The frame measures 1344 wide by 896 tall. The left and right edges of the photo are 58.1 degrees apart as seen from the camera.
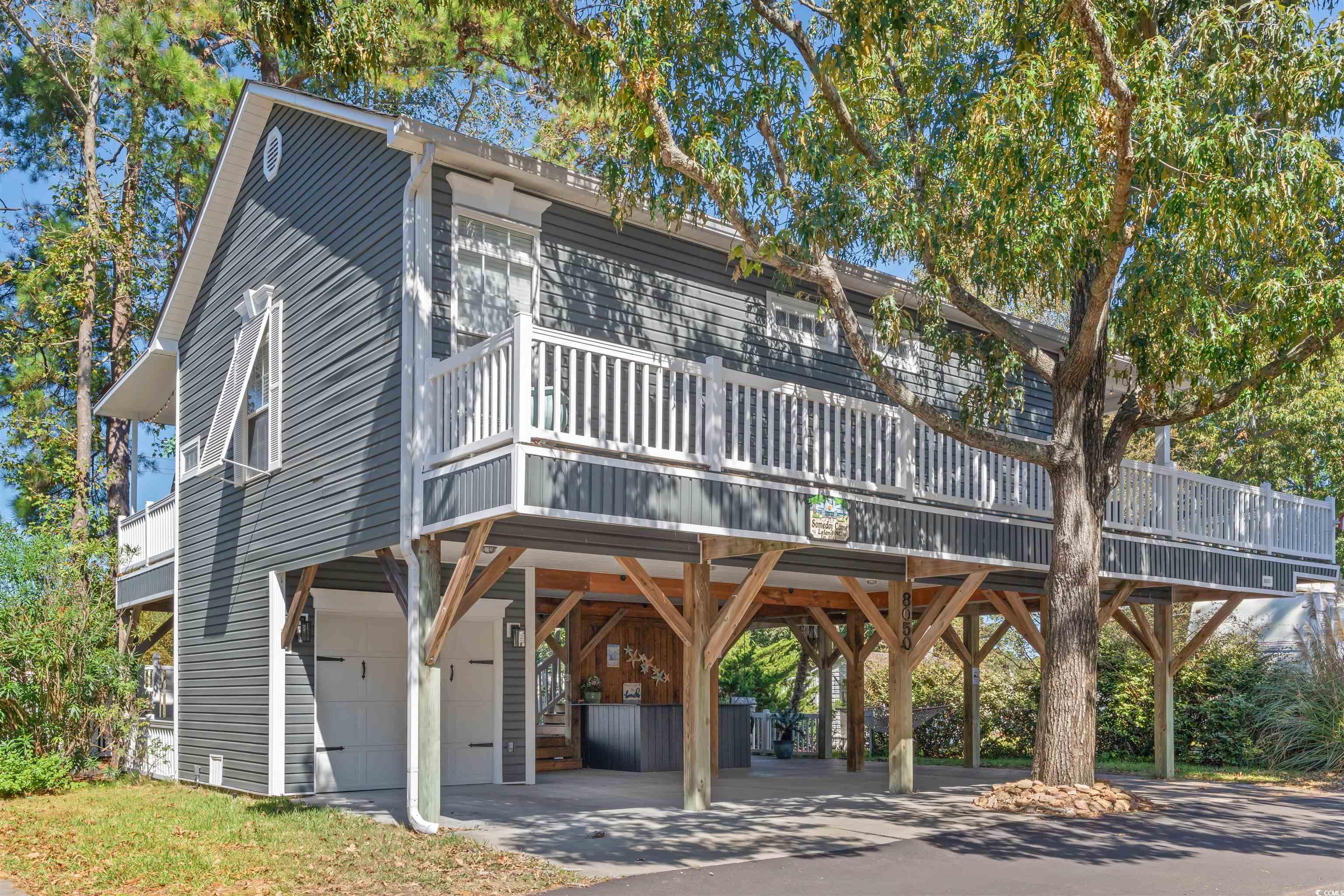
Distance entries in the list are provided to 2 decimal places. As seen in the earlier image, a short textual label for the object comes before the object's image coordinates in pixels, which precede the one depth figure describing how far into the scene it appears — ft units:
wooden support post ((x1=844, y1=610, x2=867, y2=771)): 54.90
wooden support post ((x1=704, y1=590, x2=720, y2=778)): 50.85
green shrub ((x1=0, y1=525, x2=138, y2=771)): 48.38
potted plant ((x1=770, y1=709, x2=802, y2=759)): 67.72
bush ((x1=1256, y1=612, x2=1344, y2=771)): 51.75
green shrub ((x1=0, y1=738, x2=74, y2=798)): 45.11
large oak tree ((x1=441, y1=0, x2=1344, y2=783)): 30.76
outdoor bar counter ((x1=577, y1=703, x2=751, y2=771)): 53.93
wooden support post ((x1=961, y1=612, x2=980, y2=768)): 56.49
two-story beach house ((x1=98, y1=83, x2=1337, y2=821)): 32.04
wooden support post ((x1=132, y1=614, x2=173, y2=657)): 60.90
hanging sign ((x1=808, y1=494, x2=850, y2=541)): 34.83
